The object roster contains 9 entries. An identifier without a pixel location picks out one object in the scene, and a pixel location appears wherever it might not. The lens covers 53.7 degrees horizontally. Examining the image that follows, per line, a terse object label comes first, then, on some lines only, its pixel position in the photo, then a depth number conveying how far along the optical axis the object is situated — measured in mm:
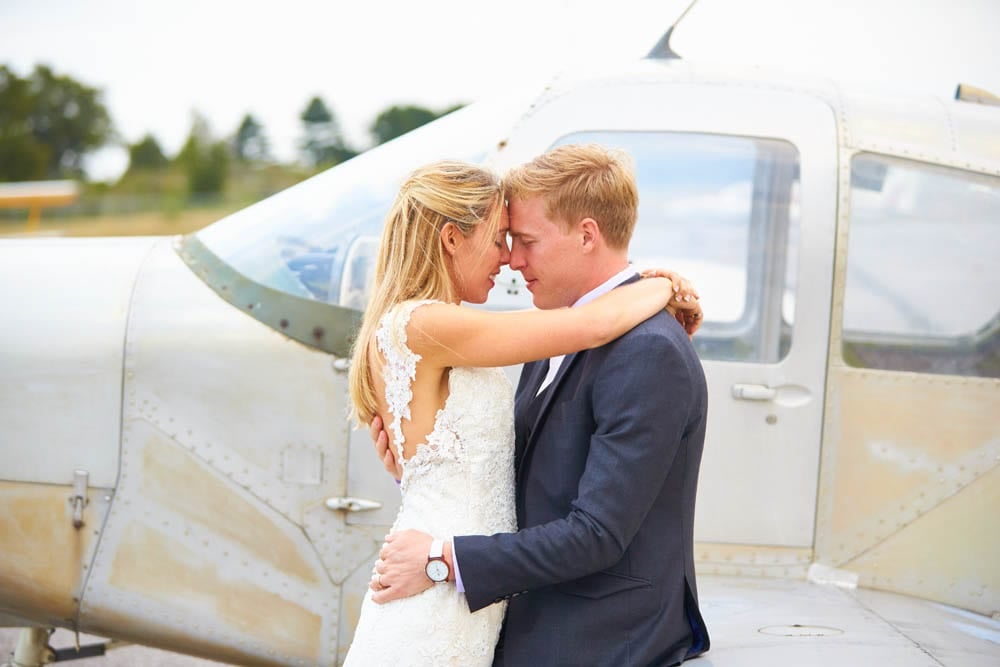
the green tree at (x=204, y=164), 61312
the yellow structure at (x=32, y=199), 10241
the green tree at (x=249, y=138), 76812
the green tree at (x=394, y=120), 57844
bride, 2203
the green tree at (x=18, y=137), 77750
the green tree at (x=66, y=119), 87688
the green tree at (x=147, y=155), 78625
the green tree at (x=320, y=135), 63844
